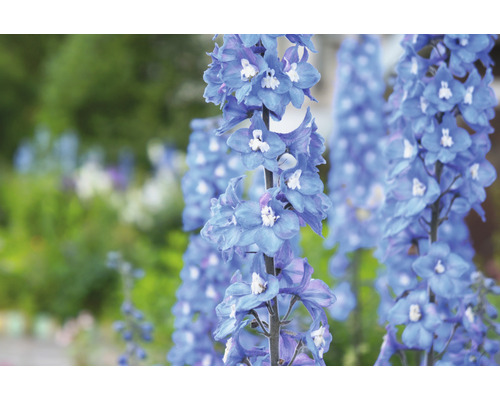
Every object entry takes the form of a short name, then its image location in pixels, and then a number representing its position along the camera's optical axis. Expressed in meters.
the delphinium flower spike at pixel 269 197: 1.20
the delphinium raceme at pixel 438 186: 1.39
